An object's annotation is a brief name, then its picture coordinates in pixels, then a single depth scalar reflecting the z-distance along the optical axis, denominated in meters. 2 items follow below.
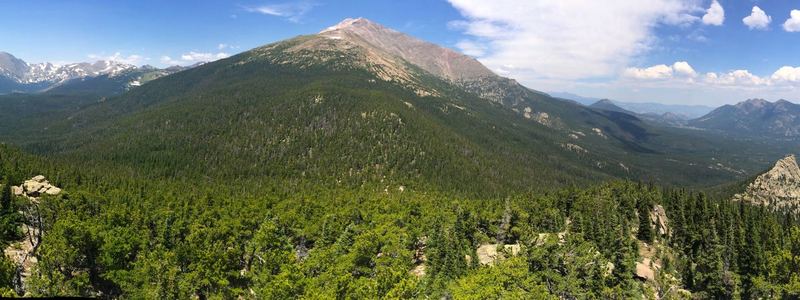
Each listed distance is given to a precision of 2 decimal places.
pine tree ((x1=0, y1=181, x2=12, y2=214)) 108.53
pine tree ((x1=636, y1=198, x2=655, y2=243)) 140.62
